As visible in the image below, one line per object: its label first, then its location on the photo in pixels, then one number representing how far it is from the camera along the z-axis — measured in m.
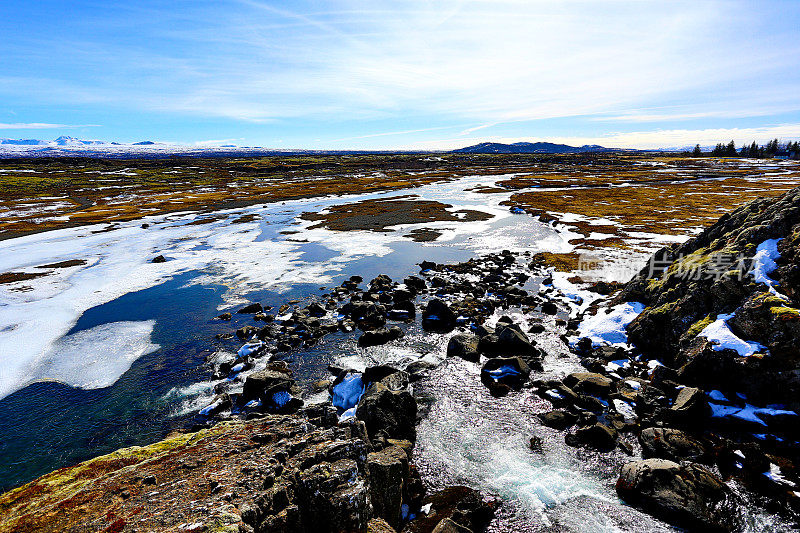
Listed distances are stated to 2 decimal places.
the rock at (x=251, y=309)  30.64
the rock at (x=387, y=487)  12.02
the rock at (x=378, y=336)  25.52
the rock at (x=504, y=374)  20.25
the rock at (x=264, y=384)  19.16
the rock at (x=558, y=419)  17.09
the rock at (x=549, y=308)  29.55
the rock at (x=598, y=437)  15.73
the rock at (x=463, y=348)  23.36
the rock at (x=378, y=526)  10.63
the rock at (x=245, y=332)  26.08
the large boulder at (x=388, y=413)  16.20
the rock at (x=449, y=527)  11.53
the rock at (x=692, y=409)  16.19
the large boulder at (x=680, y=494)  12.12
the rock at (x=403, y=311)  29.69
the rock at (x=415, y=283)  35.18
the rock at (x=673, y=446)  14.59
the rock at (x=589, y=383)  18.88
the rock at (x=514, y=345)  22.89
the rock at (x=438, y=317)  27.70
